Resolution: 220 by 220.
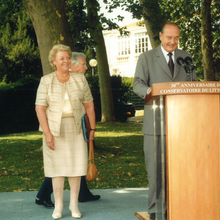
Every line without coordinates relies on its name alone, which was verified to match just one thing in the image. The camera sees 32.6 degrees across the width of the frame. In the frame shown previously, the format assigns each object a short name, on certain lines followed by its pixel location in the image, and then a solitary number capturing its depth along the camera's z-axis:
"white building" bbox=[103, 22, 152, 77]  54.94
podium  3.42
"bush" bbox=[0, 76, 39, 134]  17.59
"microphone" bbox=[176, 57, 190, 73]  3.90
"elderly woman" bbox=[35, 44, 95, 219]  4.59
